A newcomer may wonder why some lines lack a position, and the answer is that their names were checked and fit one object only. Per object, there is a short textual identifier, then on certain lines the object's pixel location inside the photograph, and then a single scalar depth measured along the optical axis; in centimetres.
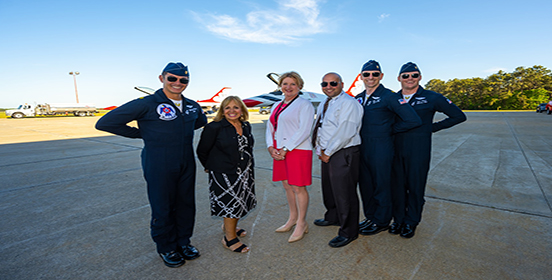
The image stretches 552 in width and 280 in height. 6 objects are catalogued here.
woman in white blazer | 286
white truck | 3778
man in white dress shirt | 266
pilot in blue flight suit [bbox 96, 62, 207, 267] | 239
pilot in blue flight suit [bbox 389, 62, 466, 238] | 291
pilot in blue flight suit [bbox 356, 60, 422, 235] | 279
